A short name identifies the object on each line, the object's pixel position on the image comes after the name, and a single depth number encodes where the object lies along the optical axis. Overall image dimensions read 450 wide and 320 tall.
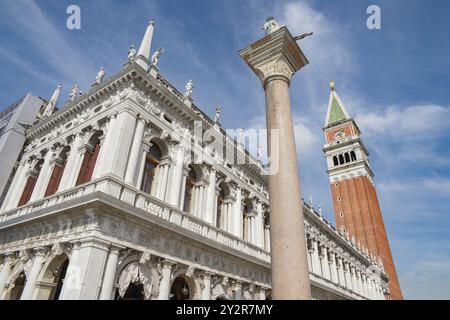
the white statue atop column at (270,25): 8.02
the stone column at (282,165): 5.18
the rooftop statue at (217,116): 18.23
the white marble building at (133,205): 9.91
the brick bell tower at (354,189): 48.31
